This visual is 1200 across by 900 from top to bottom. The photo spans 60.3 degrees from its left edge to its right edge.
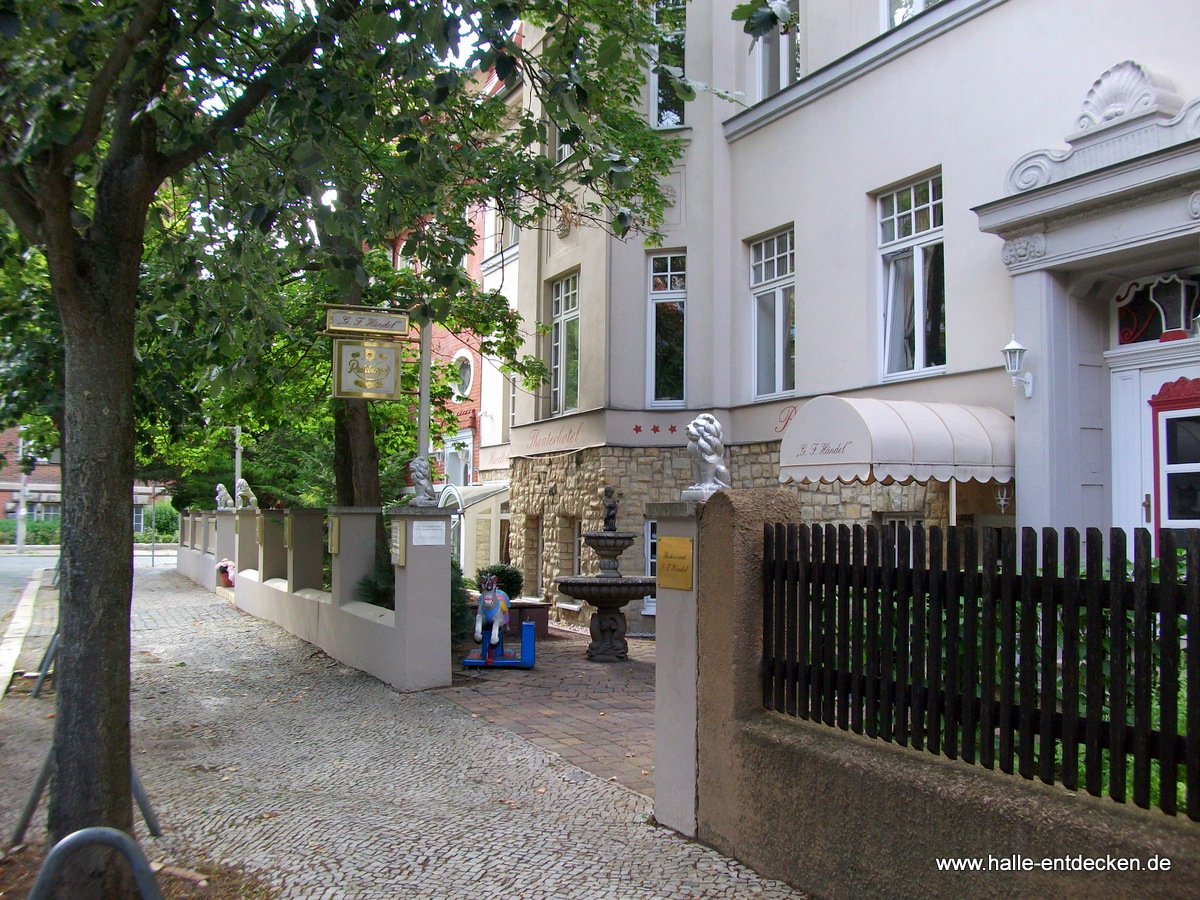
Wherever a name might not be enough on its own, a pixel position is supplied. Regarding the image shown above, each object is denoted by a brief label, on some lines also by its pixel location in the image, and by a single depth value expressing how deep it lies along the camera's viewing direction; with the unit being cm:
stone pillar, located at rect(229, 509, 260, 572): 1875
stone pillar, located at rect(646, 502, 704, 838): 551
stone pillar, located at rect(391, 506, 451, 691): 974
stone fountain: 1141
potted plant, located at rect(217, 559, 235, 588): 2092
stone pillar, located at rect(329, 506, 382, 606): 1161
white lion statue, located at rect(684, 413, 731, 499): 581
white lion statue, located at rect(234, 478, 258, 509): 2242
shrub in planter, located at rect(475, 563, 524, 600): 1477
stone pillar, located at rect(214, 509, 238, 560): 2097
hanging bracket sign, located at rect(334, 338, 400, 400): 1076
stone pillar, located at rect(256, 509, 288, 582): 1590
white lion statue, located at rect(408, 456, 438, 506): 997
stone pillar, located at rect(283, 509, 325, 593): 1391
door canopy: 934
